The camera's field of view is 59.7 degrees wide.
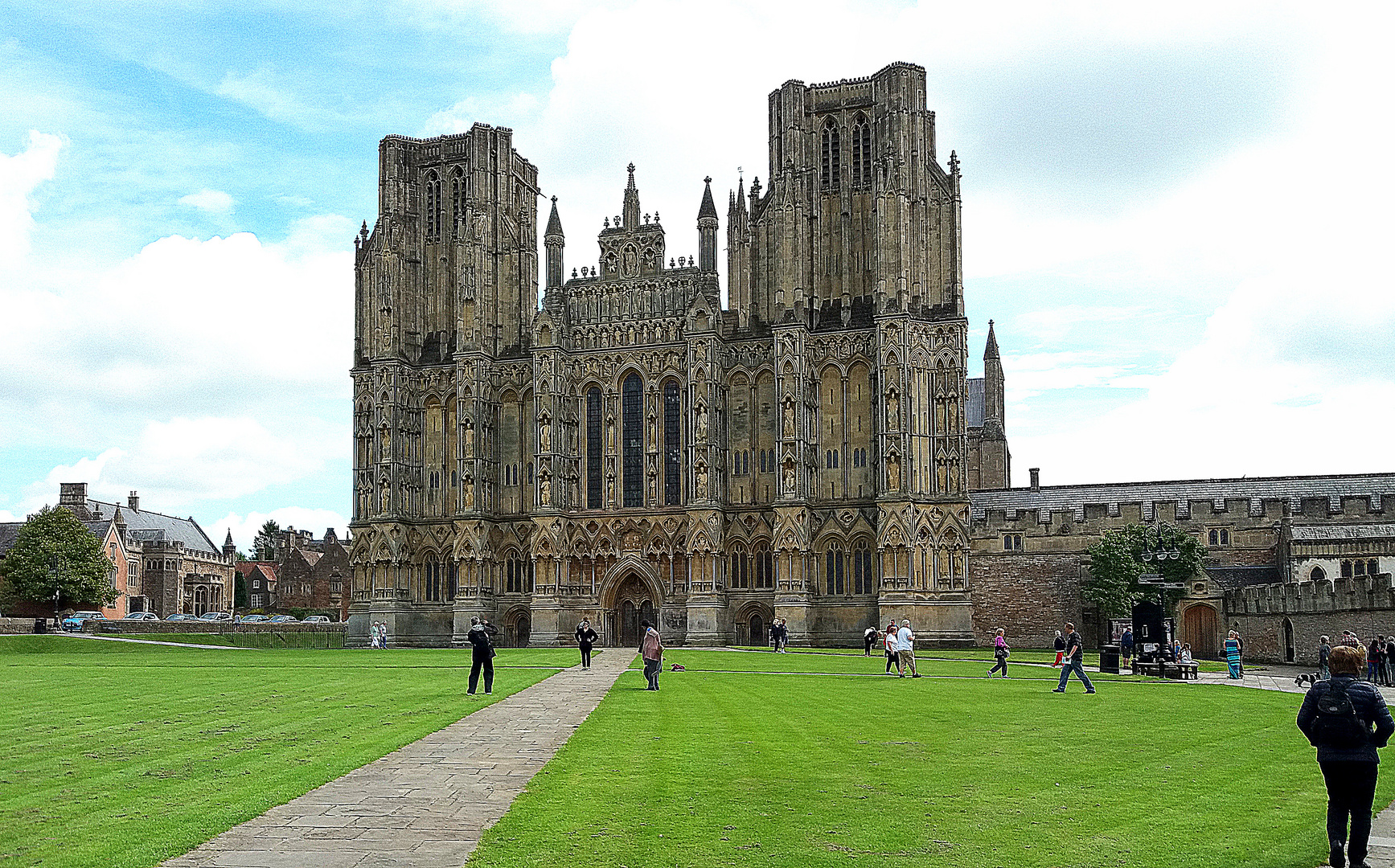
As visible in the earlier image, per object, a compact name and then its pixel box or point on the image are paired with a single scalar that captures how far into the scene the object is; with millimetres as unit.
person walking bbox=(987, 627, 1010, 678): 35906
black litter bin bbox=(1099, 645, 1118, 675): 38500
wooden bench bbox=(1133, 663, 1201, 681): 35500
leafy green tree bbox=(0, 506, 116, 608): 82500
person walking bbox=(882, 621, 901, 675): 37219
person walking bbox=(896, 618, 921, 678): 35438
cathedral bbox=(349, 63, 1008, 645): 62719
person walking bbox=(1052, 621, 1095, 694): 29094
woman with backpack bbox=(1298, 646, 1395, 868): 10398
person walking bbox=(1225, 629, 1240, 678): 35375
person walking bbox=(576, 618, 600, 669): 35969
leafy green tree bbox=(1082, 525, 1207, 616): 54500
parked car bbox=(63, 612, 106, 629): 74438
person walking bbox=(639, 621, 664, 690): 28547
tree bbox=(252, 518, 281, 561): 155750
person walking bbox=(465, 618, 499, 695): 27141
